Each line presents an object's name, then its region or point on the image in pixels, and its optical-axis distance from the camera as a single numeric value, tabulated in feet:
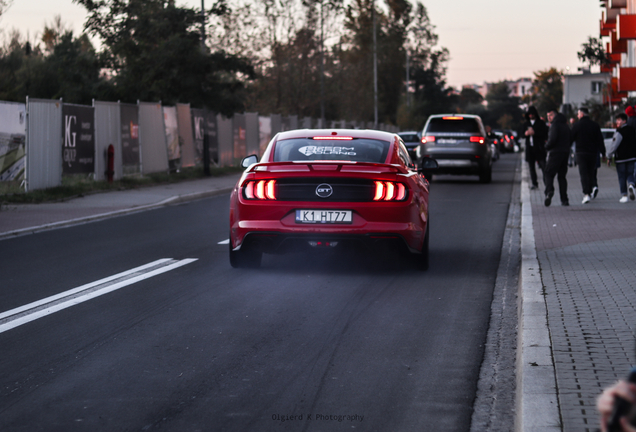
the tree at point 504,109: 628.69
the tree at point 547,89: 450.30
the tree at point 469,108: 583.99
